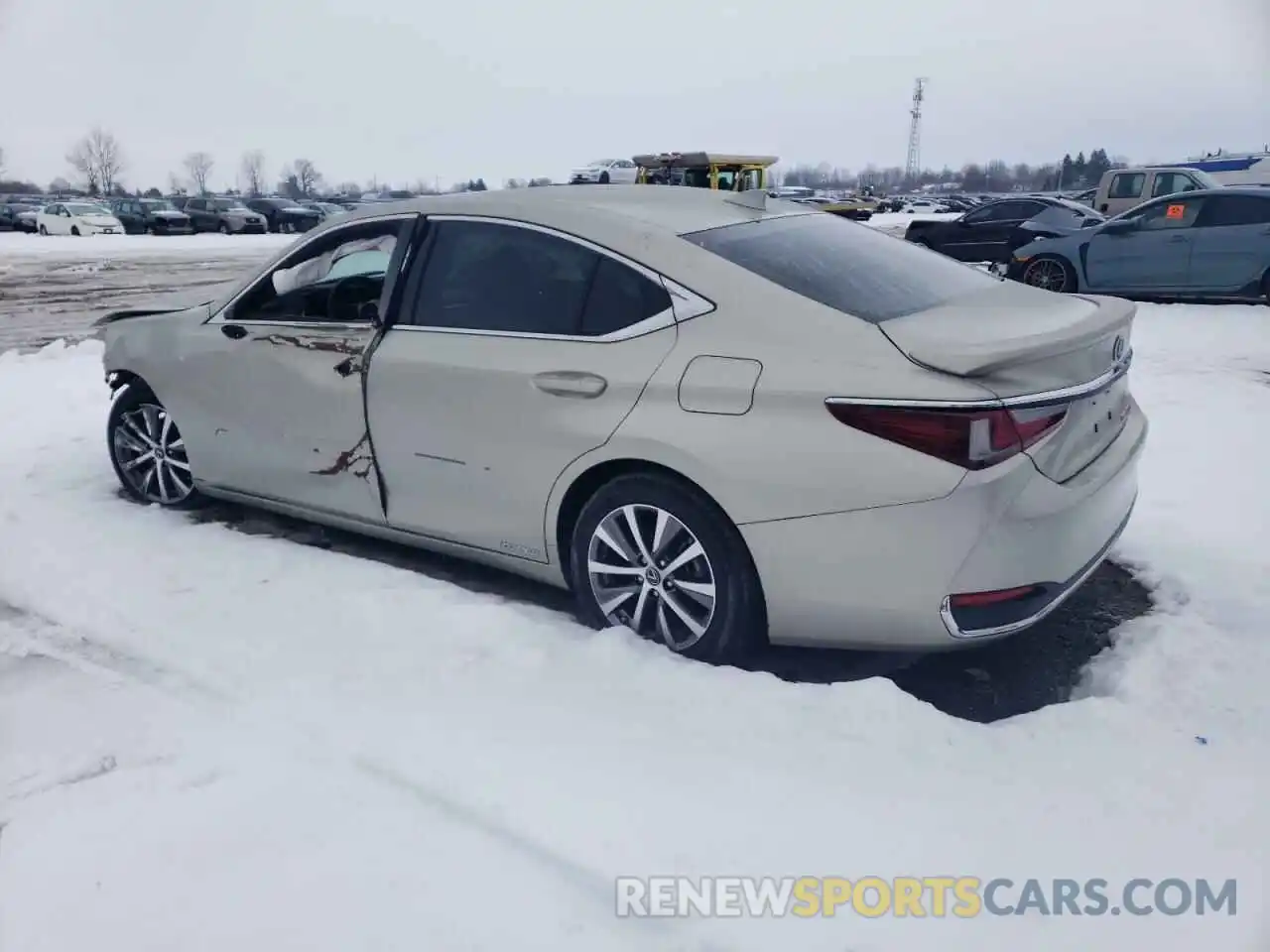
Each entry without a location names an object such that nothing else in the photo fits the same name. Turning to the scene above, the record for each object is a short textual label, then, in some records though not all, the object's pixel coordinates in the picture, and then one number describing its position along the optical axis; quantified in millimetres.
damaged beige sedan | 2812
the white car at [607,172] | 42062
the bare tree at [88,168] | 97750
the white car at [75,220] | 34219
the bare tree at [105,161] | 97350
